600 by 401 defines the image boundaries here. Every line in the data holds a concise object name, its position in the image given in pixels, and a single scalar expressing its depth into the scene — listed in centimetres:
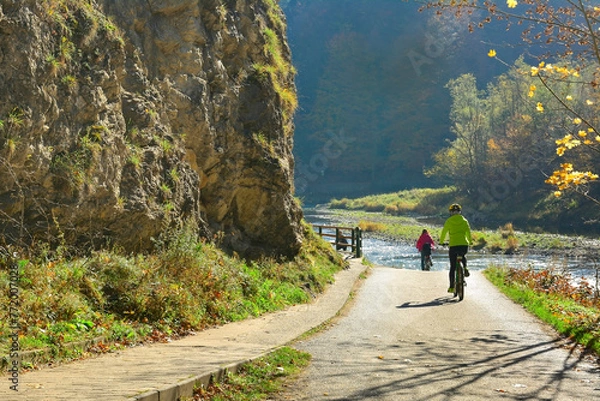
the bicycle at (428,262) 2672
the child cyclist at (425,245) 2639
